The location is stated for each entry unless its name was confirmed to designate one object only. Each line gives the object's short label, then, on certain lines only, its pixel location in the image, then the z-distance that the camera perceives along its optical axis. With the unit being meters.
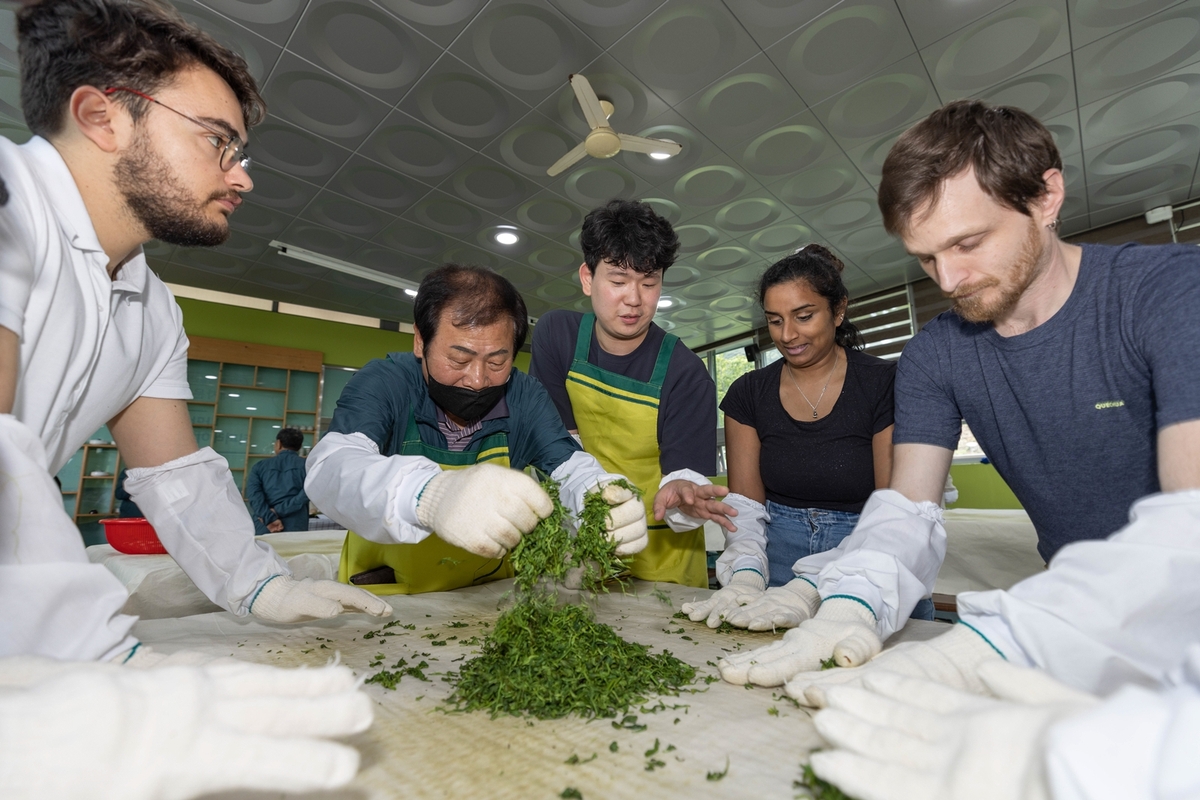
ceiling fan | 3.71
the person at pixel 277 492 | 5.18
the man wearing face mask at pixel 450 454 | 1.23
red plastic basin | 2.71
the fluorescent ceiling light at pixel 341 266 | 6.64
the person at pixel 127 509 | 5.52
